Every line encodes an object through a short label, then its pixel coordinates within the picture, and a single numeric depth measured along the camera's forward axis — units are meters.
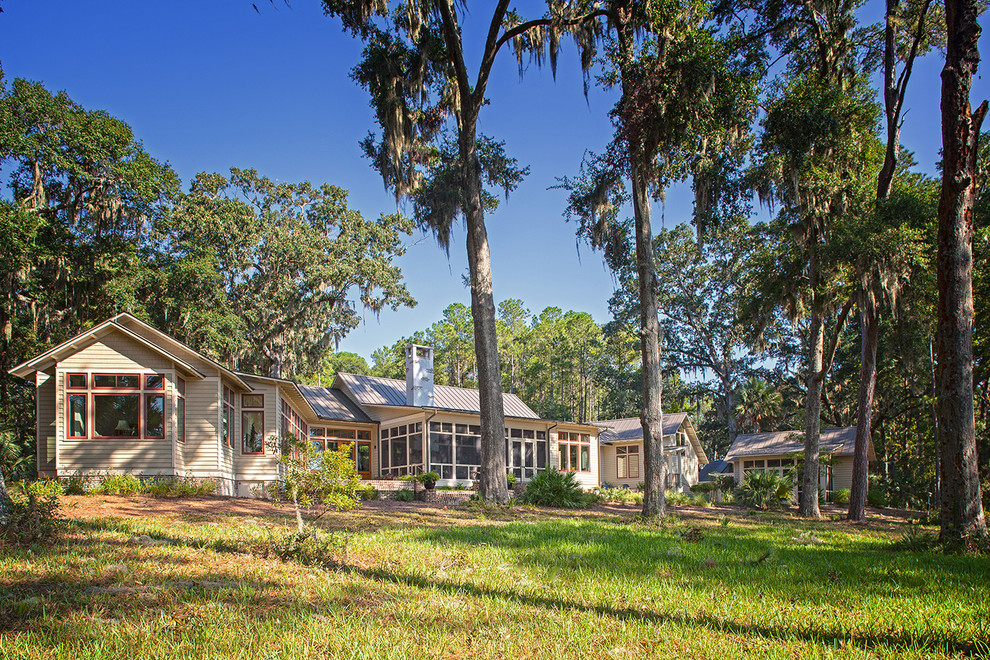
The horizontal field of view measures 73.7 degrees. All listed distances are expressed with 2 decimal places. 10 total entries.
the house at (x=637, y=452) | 36.28
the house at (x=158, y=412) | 16.50
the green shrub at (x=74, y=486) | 14.44
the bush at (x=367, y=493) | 17.84
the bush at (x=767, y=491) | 22.81
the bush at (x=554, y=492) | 17.17
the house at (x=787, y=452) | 30.65
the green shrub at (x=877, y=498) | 27.91
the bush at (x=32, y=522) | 6.45
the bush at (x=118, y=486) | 14.88
